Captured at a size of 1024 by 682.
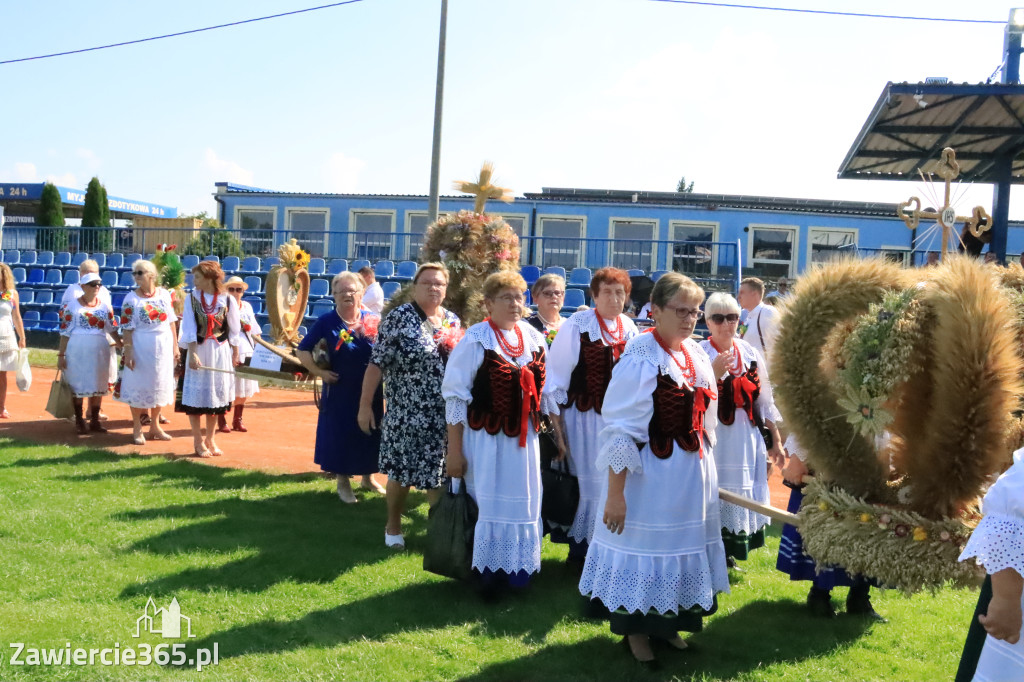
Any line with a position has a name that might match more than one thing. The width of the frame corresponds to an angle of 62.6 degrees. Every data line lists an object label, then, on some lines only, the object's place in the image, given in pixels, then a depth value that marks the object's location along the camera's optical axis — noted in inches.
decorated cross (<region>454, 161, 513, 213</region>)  281.7
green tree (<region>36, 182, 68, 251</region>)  1259.8
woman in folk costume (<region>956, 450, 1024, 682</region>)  92.4
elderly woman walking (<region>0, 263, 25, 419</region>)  418.9
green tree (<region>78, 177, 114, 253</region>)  1325.0
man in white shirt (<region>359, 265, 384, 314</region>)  437.1
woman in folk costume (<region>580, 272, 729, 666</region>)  158.9
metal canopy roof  507.5
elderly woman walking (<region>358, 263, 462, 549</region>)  227.0
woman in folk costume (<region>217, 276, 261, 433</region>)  397.1
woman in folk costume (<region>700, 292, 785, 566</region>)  214.4
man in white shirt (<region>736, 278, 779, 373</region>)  350.0
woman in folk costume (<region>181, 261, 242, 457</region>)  344.2
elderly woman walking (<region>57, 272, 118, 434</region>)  375.6
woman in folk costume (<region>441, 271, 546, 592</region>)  199.5
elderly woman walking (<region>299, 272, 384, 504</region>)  276.2
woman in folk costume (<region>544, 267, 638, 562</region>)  222.8
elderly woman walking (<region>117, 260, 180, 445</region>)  356.2
